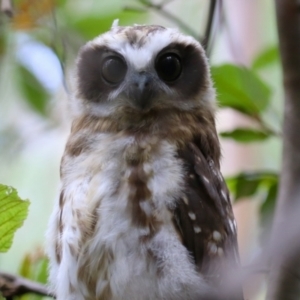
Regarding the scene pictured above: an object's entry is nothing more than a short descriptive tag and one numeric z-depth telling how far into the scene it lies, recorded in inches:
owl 143.2
